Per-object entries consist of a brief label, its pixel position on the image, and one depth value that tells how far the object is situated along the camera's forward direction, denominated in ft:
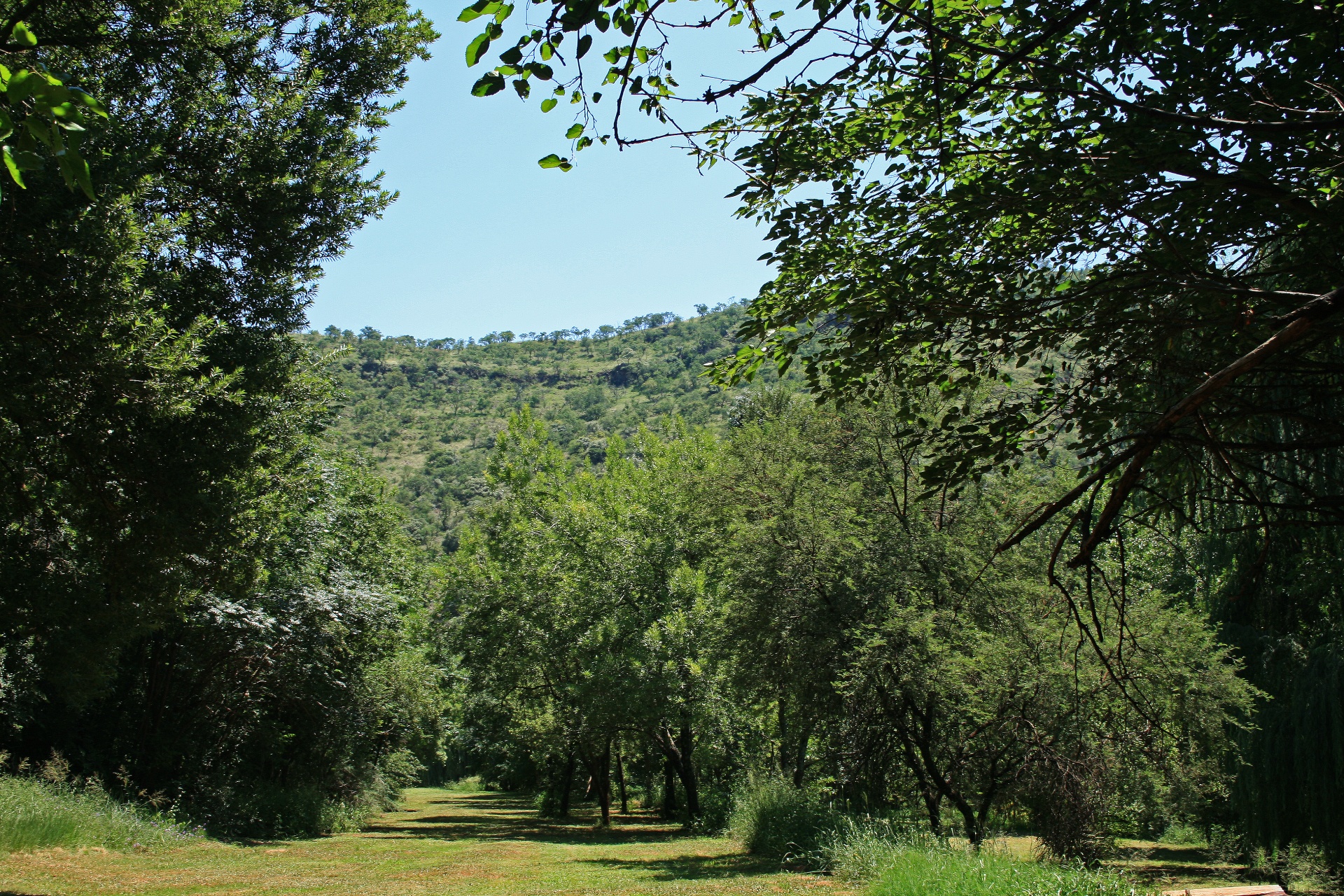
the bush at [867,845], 38.99
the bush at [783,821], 50.85
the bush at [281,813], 64.44
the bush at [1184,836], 73.56
